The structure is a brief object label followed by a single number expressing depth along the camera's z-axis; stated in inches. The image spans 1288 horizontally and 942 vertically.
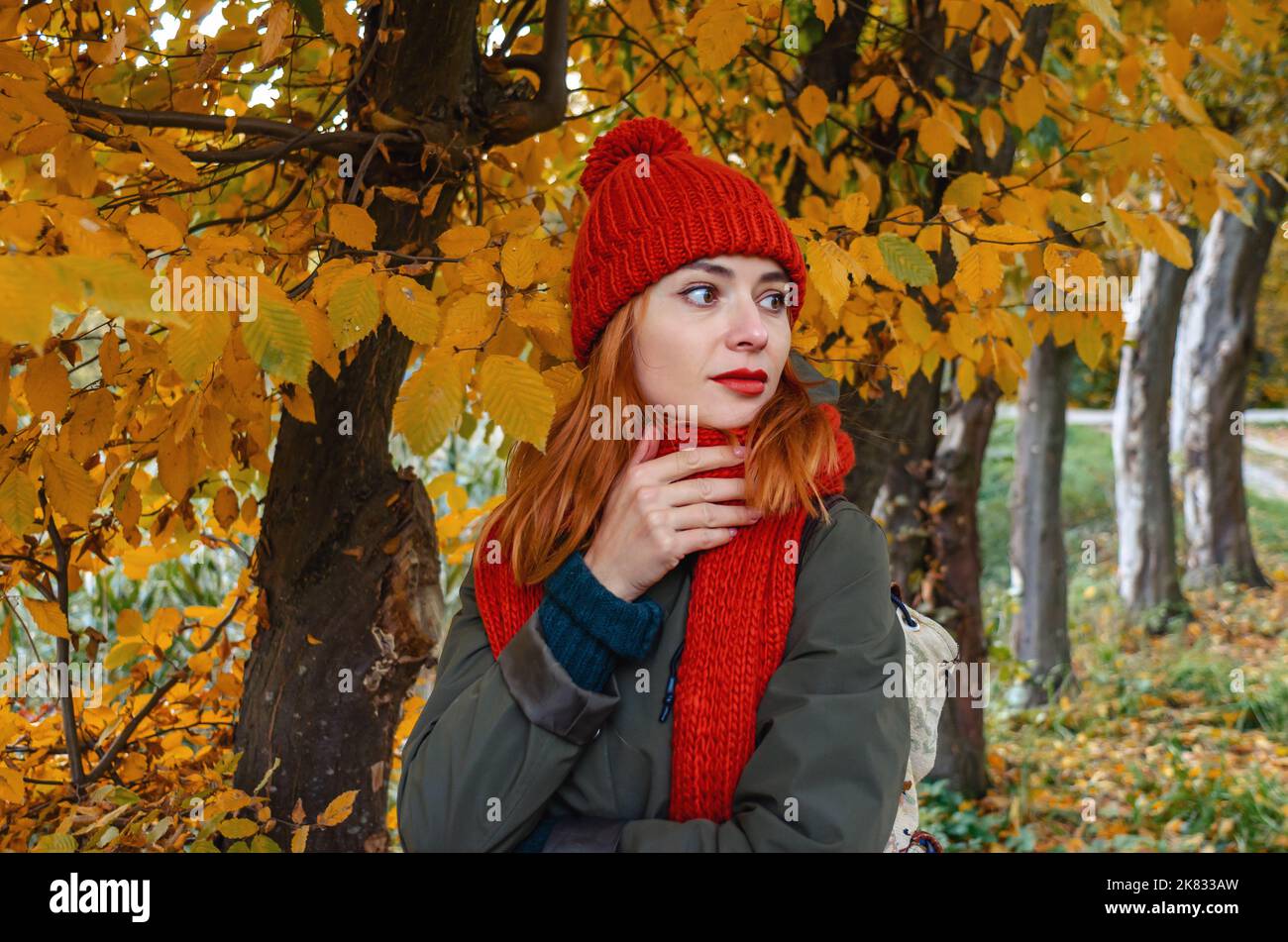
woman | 52.4
